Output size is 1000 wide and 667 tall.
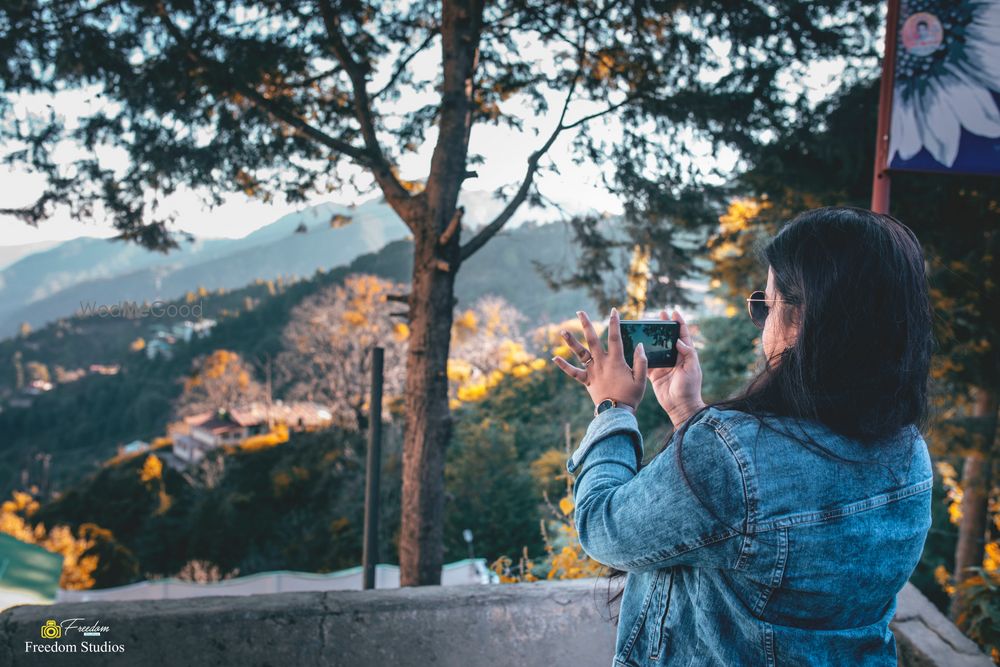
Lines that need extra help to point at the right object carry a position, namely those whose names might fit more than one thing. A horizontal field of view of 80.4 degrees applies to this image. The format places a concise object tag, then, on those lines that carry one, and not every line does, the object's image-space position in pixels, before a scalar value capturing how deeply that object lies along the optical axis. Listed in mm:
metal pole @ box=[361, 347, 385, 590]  3236
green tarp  6727
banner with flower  2359
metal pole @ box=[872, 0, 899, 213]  2445
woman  808
